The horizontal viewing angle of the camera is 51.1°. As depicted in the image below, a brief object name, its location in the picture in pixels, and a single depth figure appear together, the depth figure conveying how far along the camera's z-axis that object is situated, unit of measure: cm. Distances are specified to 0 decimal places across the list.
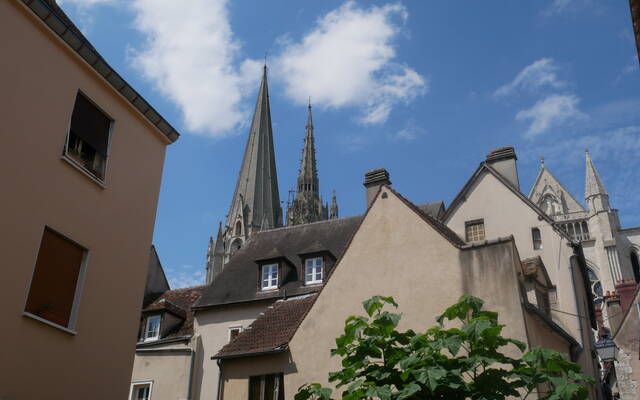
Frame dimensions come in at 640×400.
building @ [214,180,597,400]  1434
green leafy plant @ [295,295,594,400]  965
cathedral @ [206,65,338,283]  10006
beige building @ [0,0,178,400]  994
